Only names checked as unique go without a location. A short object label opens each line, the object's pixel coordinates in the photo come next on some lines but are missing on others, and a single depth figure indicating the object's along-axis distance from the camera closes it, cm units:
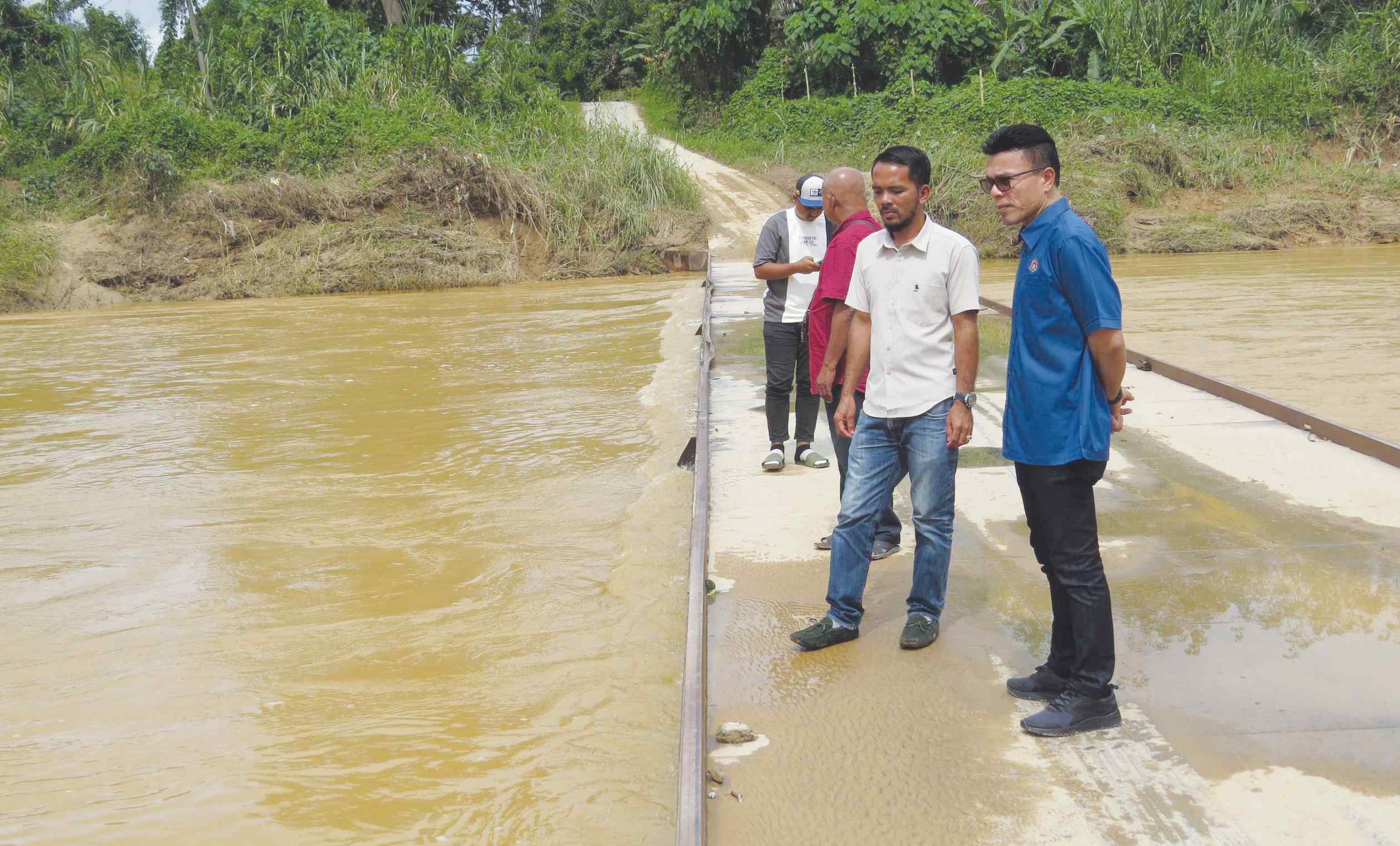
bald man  506
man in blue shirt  333
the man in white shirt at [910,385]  399
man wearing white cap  620
